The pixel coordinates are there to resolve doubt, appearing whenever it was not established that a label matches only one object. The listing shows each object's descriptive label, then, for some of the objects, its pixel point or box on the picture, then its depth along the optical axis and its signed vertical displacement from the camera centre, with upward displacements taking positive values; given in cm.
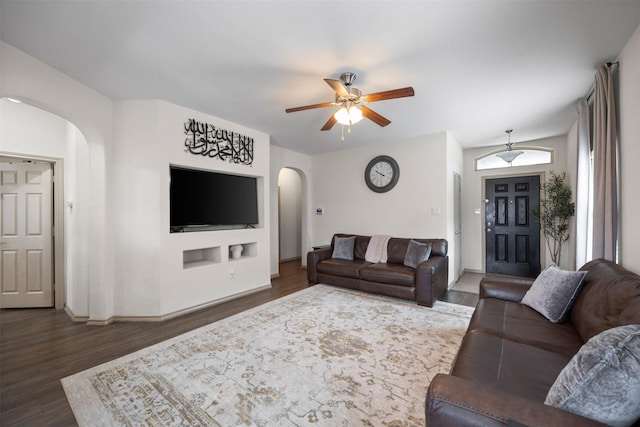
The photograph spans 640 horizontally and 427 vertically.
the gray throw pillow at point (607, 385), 85 -59
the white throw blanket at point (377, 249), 451 -65
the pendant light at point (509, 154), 466 +109
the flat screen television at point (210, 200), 338 +20
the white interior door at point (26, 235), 341 -29
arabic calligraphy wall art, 343 +102
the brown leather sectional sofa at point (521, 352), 88 -78
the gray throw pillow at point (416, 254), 391 -62
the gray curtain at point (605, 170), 222 +38
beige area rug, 162 -126
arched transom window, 491 +110
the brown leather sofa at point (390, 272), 350 -90
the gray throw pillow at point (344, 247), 472 -64
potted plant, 438 +2
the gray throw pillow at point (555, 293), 195 -63
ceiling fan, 230 +109
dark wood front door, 501 -27
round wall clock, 483 +76
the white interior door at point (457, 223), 485 -19
